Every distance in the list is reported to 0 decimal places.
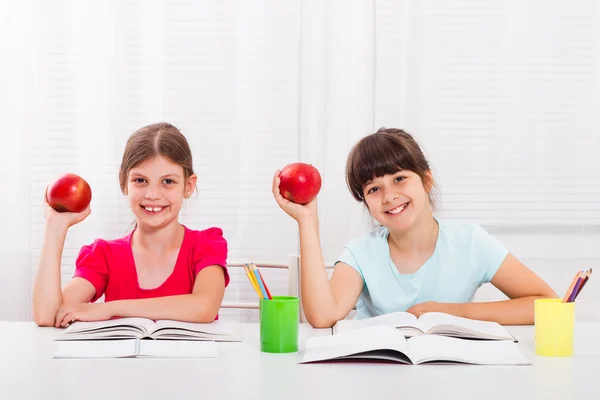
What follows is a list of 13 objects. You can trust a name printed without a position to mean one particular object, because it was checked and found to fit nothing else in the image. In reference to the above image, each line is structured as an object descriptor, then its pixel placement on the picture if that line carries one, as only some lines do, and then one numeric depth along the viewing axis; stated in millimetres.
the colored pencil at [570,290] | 2348
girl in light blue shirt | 2947
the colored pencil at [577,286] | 2338
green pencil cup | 2363
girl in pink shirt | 2912
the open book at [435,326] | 2444
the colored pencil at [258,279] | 2379
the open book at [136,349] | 2346
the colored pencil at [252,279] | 2377
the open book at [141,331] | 2462
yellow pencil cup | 2353
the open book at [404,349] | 2280
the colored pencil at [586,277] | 2333
